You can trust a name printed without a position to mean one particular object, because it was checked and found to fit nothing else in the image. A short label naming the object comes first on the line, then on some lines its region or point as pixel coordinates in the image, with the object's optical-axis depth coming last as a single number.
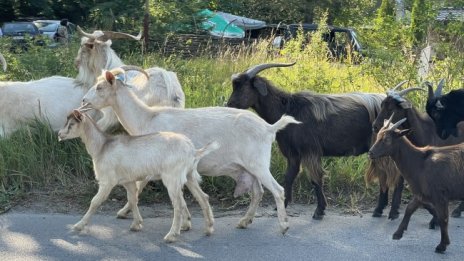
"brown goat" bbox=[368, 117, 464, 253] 5.99
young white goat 5.84
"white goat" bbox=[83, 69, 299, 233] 6.25
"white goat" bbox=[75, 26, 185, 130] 7.30
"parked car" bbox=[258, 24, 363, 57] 13.44
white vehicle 24.87
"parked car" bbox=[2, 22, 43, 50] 23.80
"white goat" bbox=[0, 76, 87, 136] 8.13
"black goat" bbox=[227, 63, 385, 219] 7.07
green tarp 16.85
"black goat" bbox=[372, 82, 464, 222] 6.93
